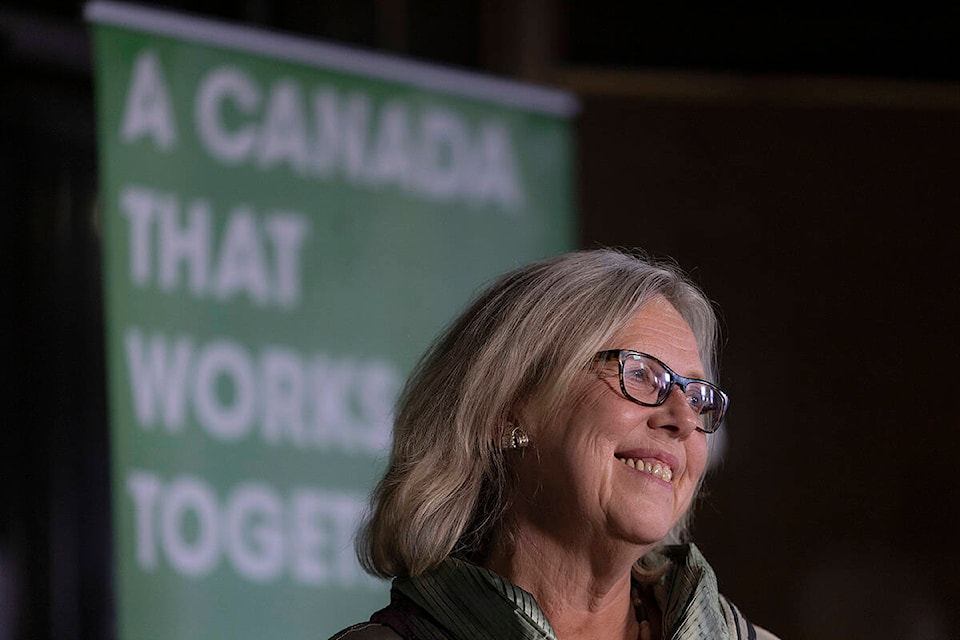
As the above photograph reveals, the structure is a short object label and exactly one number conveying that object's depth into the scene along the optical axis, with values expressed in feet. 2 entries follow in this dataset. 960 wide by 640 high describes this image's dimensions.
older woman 13.57
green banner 20.26
